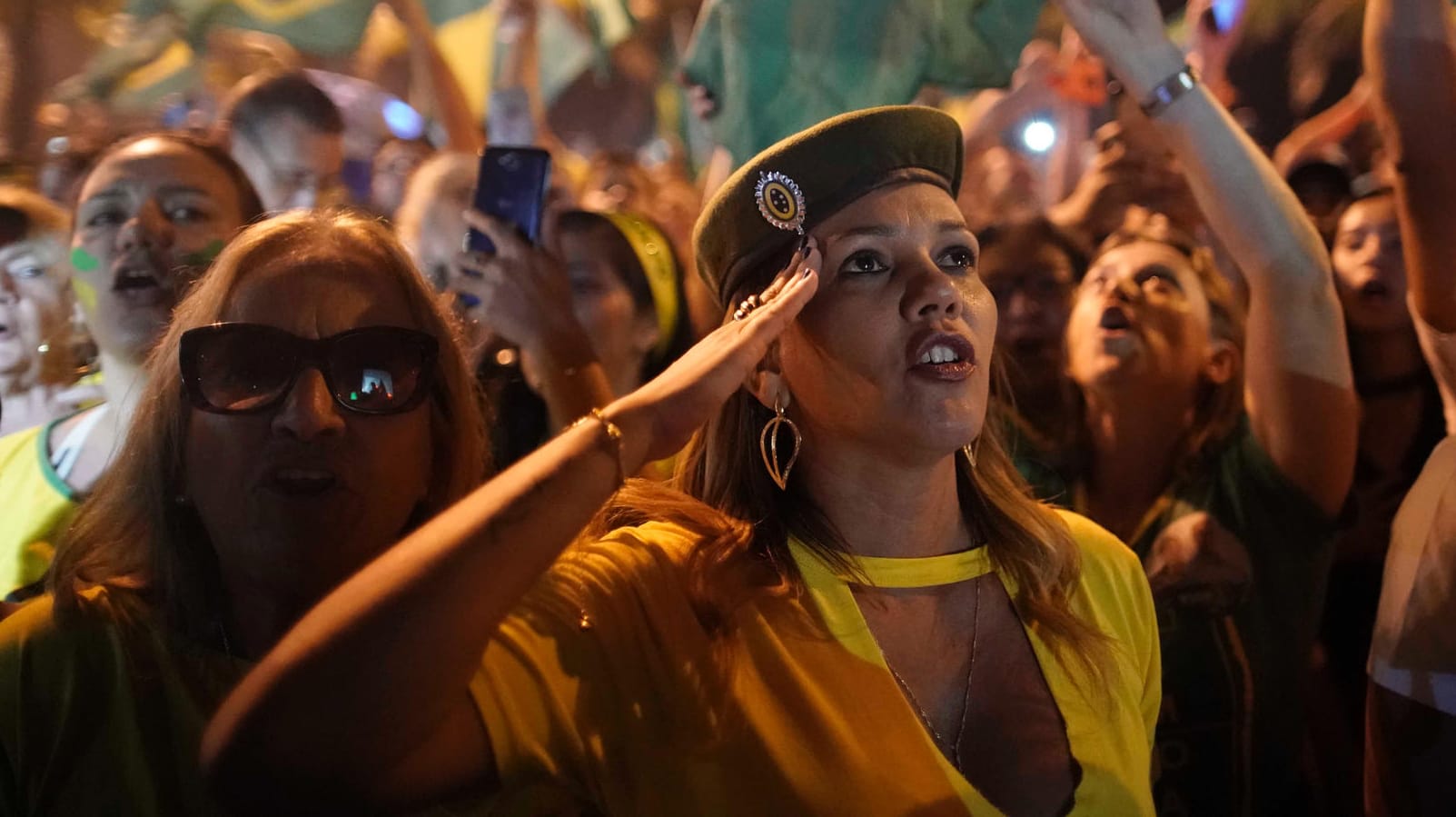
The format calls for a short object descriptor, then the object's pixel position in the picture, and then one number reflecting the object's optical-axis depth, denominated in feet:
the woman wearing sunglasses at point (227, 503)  4.58
